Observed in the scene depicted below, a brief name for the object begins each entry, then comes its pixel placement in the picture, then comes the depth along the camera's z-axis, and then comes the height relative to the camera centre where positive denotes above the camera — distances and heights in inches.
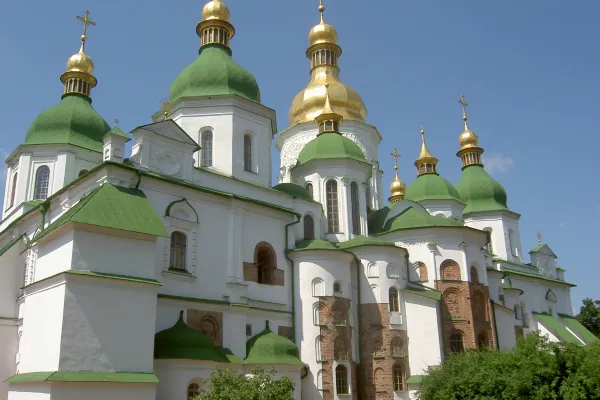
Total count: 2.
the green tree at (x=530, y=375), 580.4 +12.2
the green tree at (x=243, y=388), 502.6 +4.9
